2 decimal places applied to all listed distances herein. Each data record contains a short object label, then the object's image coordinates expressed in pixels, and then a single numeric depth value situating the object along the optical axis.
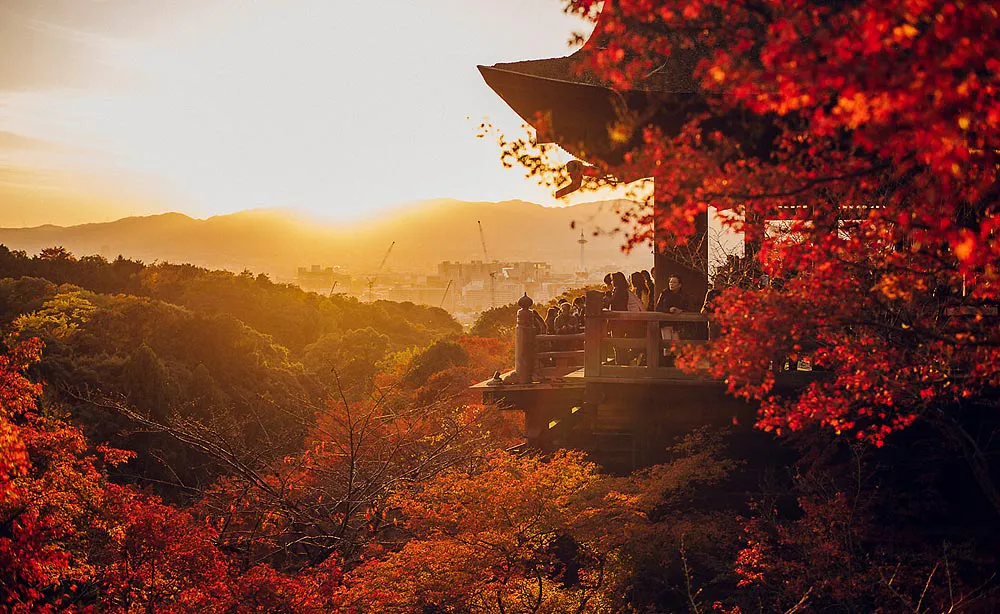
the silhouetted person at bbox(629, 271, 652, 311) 12.42
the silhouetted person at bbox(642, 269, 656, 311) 12.23
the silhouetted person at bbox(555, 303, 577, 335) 13.22
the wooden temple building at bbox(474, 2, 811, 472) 10.26
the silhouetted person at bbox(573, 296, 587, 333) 13.38
